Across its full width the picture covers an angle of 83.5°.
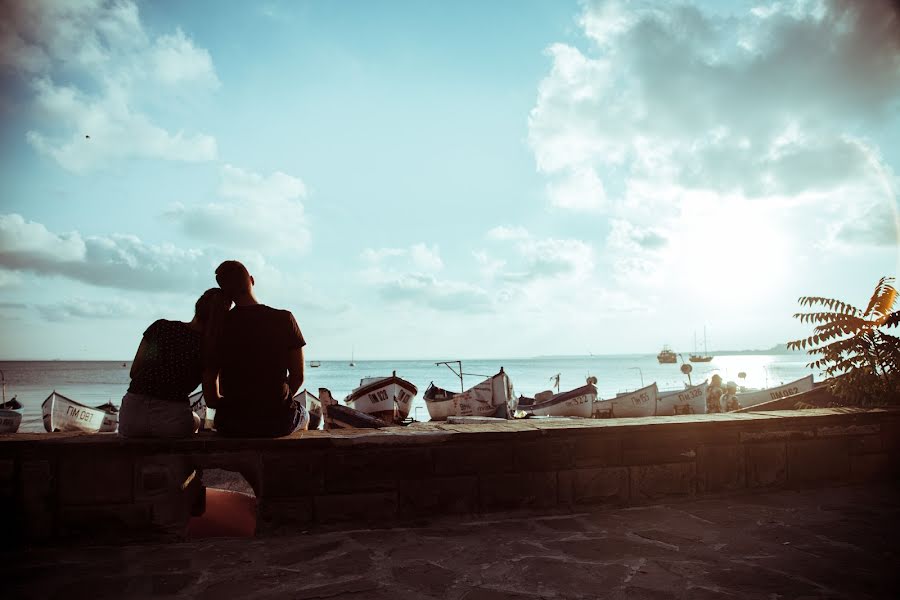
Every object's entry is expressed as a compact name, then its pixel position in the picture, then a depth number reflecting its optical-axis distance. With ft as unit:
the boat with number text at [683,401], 86.79
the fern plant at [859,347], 20.08
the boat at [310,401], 67.46
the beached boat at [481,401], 79.14
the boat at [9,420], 62.90
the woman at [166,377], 11.66
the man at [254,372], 12.08
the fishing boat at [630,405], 88.12
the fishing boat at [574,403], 87.15
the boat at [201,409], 70.27
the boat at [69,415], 62.69
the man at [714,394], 83.20
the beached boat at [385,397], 71.61
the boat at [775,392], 81.66
